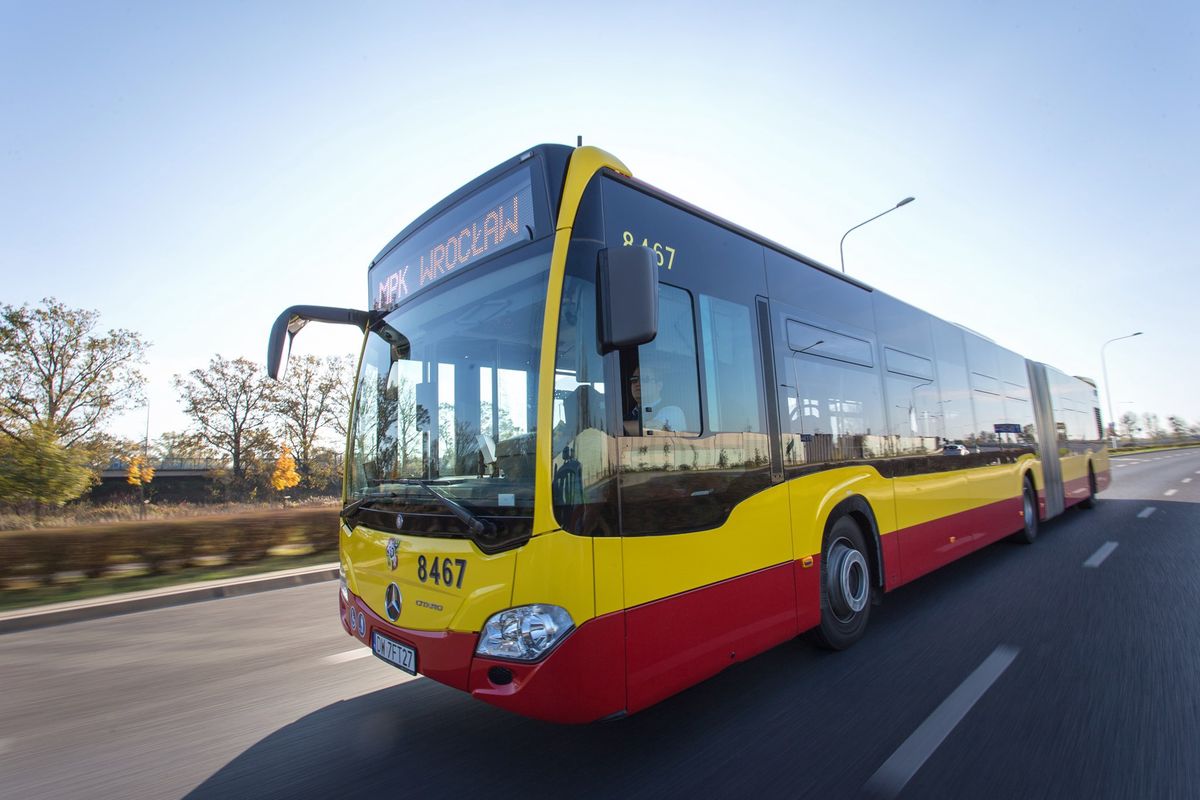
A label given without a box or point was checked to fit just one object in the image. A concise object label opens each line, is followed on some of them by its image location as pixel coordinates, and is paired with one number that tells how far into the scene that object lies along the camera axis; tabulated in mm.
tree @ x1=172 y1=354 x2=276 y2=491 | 40750
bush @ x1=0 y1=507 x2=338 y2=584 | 7748
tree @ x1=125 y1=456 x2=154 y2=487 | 35706
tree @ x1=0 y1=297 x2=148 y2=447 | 29312
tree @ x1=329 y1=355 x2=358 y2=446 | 43700
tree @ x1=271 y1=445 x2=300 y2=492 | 39188
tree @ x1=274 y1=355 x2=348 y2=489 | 43312
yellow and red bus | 2600
